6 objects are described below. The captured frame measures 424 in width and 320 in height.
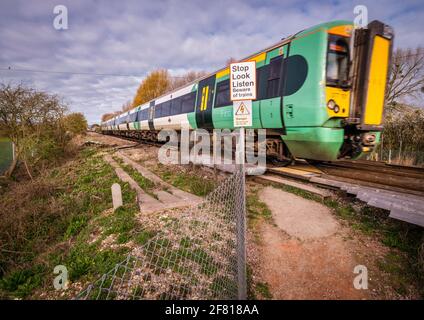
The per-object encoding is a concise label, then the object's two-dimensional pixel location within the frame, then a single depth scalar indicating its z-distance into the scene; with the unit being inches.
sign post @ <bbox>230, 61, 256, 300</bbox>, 103.2
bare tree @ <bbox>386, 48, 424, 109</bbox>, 668.1
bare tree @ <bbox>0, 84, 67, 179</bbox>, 447.5
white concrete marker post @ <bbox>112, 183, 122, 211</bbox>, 226.1
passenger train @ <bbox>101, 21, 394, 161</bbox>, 199.6
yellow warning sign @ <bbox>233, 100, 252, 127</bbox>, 109.0
